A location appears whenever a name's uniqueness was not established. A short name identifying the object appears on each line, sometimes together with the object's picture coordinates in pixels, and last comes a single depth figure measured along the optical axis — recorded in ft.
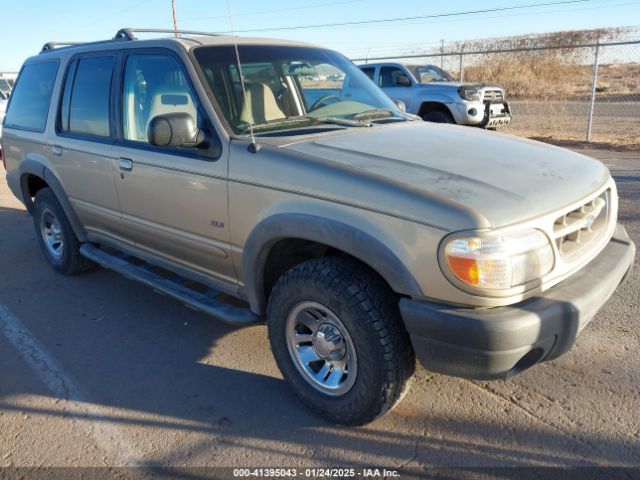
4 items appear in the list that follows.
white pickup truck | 38.52
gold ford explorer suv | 7.64
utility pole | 98.43
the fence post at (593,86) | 37.70
